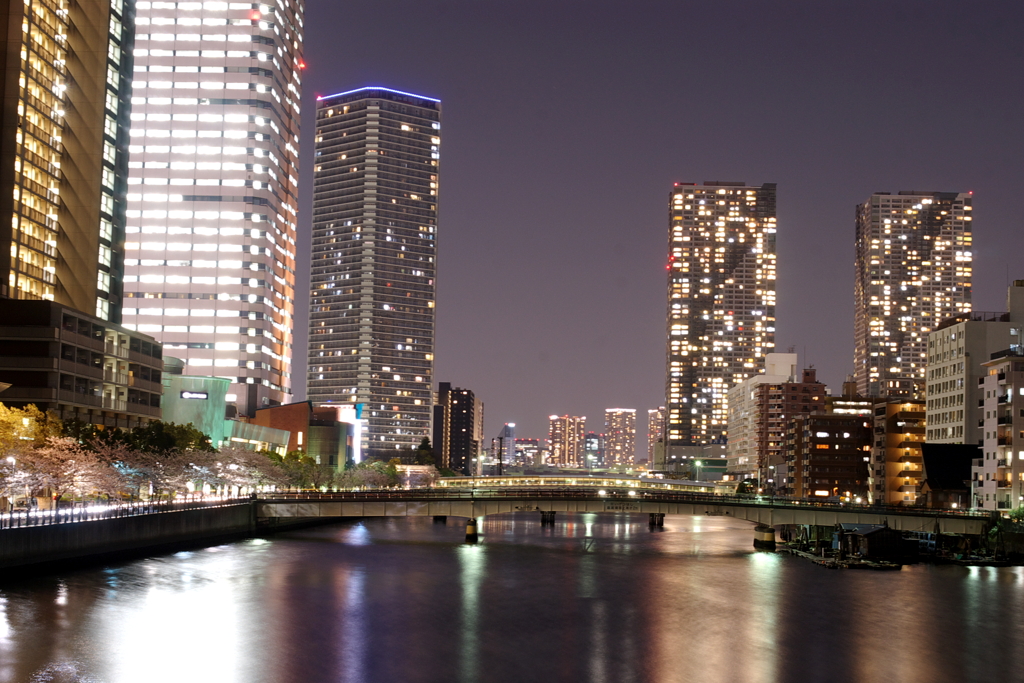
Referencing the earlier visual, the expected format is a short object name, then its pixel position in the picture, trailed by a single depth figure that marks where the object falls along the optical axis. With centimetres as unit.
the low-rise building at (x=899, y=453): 17575
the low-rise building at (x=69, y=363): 12550
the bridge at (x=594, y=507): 11162
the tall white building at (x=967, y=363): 14862
